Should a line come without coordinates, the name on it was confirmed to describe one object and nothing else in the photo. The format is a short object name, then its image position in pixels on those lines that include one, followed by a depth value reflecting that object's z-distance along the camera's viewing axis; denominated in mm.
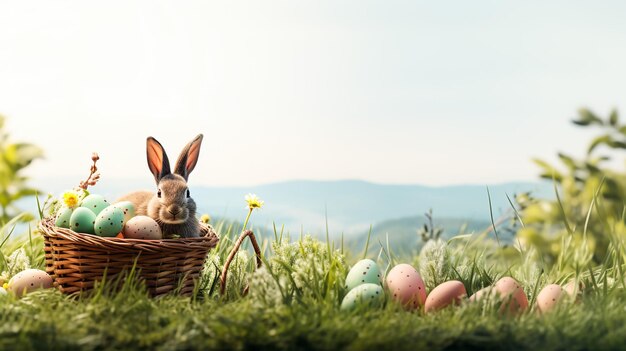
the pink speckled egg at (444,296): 2783
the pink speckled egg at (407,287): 2852
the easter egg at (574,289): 2861
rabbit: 2959
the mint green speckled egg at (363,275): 2854
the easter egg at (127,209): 3031
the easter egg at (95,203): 3055
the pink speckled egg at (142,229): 2840
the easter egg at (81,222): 2898
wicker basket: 2734
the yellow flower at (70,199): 3055
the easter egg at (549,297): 2826
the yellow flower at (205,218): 3732
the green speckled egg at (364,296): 2635
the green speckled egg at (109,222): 2832
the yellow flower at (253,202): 3281
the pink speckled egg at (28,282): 3025
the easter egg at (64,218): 3029
